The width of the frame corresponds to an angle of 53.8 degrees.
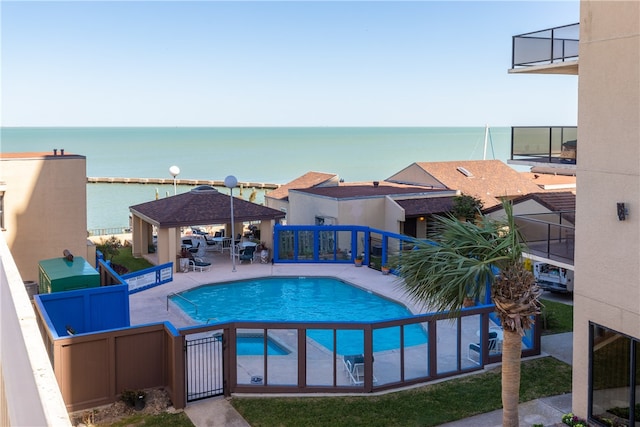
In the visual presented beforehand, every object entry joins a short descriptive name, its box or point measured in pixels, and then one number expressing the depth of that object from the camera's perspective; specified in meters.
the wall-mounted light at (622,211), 10.53
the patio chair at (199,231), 35.25
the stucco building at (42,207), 22.94
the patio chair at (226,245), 32.00
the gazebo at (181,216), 27.67
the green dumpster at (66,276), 16.50
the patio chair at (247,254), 29.36
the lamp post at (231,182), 26.85
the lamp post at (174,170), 33.58
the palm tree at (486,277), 10.09
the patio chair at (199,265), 27.93
